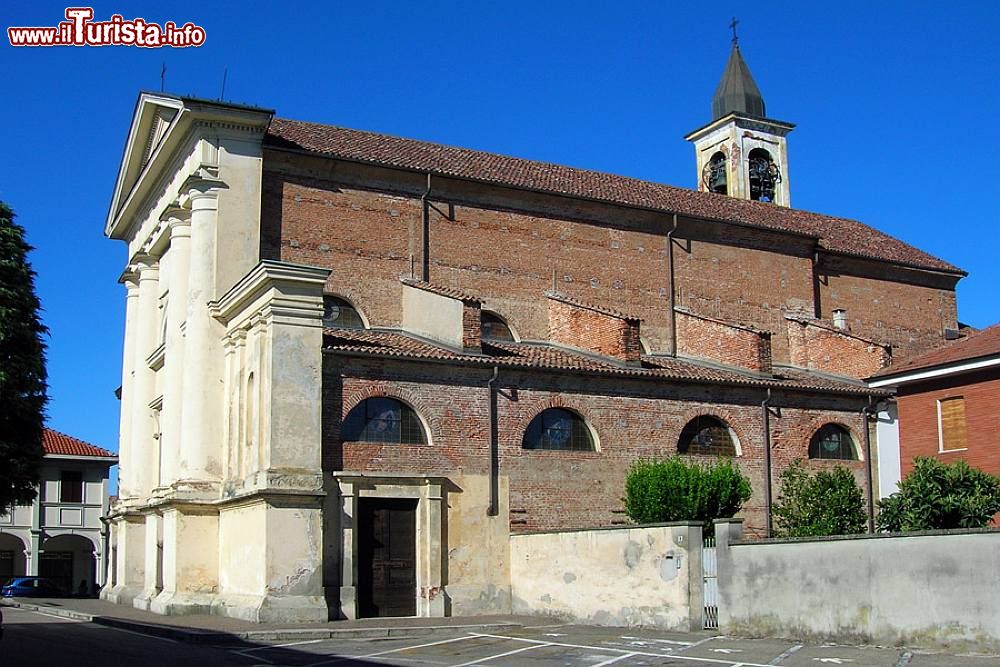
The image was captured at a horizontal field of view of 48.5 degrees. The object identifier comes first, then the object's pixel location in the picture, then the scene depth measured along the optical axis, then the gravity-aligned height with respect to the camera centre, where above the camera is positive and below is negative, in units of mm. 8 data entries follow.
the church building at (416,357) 20719 +2885
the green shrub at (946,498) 16625 -208
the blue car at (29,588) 36250 -3055
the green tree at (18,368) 26391 +3003
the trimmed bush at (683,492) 21344 -103
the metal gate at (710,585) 17625 -1557
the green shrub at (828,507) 22984 -443
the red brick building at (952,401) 21219 +1655
